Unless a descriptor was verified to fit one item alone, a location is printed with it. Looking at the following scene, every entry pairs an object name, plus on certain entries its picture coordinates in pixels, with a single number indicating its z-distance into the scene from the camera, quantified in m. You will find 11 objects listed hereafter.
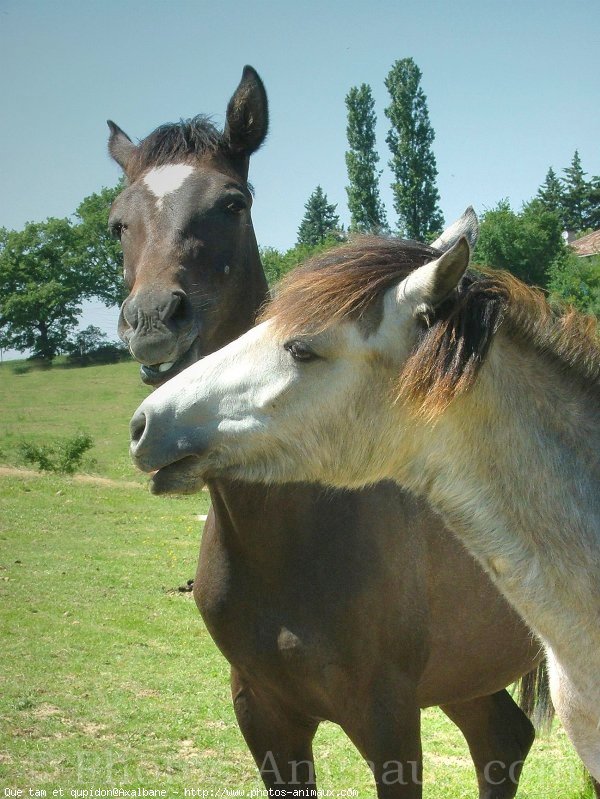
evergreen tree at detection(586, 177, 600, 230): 61.72
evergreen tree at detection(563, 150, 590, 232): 62.72
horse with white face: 2.38
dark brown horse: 3.10
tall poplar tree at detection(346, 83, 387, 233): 42.66
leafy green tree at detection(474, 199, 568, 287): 32.50
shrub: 19.34
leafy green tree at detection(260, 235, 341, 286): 42.37
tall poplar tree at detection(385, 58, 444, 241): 43.66
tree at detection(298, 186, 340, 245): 78.69
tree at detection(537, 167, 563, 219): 62.06
